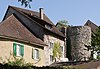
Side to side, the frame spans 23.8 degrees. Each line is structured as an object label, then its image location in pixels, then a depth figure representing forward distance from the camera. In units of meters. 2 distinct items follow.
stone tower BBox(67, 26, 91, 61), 40.07
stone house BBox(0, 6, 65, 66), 25.20
